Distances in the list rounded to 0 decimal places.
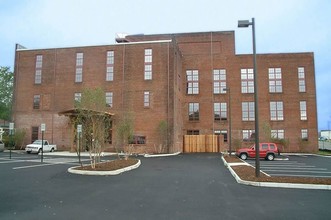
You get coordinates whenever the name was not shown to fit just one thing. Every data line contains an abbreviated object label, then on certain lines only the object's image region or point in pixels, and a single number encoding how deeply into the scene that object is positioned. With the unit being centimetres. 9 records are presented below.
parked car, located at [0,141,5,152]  3603
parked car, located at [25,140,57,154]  3281
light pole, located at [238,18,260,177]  1310
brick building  3675
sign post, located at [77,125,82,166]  1762
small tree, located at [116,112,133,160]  2661
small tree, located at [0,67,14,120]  5597
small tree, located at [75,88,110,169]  1700
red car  2784
